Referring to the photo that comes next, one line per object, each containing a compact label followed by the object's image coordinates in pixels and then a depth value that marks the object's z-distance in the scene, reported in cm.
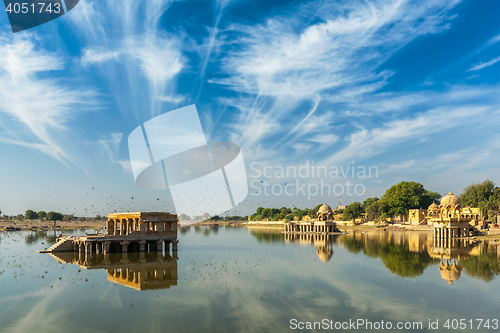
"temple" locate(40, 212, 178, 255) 4956
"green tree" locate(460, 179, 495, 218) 11138
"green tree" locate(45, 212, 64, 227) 16177
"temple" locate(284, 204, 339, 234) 11025
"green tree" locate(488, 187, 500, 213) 10026
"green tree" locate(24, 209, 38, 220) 17812
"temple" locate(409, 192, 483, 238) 7562
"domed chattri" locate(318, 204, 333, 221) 11994
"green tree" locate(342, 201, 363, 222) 15438
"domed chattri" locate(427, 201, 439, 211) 12702
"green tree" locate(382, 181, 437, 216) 13562
